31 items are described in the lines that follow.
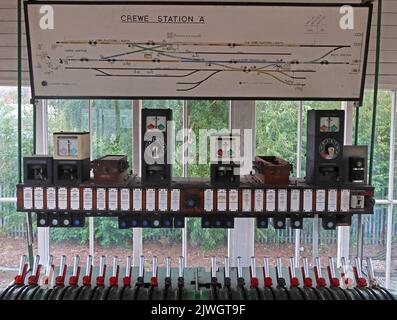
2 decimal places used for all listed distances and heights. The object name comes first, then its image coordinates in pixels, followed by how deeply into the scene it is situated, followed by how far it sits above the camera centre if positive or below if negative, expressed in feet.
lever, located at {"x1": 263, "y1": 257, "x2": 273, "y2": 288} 12.06 -3.83
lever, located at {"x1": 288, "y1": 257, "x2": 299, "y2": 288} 12.01 -3.82
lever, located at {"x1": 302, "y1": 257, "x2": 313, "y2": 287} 12.02 -3.81
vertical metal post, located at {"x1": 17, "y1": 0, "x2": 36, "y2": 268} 12.43 -0.61
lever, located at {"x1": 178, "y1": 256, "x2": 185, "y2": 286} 12.03 -3.82
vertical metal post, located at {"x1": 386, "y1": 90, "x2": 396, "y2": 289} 17.81 -2.00
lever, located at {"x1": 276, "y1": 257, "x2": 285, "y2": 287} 12.11 -3.85
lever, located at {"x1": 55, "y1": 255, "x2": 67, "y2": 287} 11.94 -3.78
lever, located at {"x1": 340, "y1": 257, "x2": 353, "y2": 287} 12.39 -3.89
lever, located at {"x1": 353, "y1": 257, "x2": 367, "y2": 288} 12.09 -3.77
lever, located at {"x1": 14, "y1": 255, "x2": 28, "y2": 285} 12.03 -3.74
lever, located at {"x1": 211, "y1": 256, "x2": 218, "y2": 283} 12.11 -3.75
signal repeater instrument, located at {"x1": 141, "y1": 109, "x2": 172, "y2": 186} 11.96 +0.02
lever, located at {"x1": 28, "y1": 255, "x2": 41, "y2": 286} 11.94 -3.77
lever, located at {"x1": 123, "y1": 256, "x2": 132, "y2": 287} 11.94 -3.80
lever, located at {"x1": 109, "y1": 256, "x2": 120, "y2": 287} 11.96 -3.81
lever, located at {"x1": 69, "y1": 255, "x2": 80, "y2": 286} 11.99 -3.78
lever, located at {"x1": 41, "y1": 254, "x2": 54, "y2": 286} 12.04 -3.77
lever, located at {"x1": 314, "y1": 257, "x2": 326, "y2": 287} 12.10 -3.80
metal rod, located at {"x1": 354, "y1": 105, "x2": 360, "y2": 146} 13.24 +0.44
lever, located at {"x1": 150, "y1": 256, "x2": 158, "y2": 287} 12.00 -3.80
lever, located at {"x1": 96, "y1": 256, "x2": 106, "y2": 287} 12.00 -3.79
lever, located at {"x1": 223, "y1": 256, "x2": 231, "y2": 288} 11.98 -3.81
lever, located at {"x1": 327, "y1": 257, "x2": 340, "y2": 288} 12.05 -3.83
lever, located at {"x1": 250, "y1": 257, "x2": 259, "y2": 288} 11.99 -3.82
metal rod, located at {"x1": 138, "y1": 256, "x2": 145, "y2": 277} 12.73 -3.79
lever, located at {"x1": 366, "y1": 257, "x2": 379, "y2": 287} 12.18 -3.82
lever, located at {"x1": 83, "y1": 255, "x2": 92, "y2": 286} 12.02 -3.80
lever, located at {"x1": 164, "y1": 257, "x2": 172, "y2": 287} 11.94 -3.85
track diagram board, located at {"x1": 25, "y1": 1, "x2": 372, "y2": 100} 12.79 +2.66
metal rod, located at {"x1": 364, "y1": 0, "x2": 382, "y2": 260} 12.32 -0.83
